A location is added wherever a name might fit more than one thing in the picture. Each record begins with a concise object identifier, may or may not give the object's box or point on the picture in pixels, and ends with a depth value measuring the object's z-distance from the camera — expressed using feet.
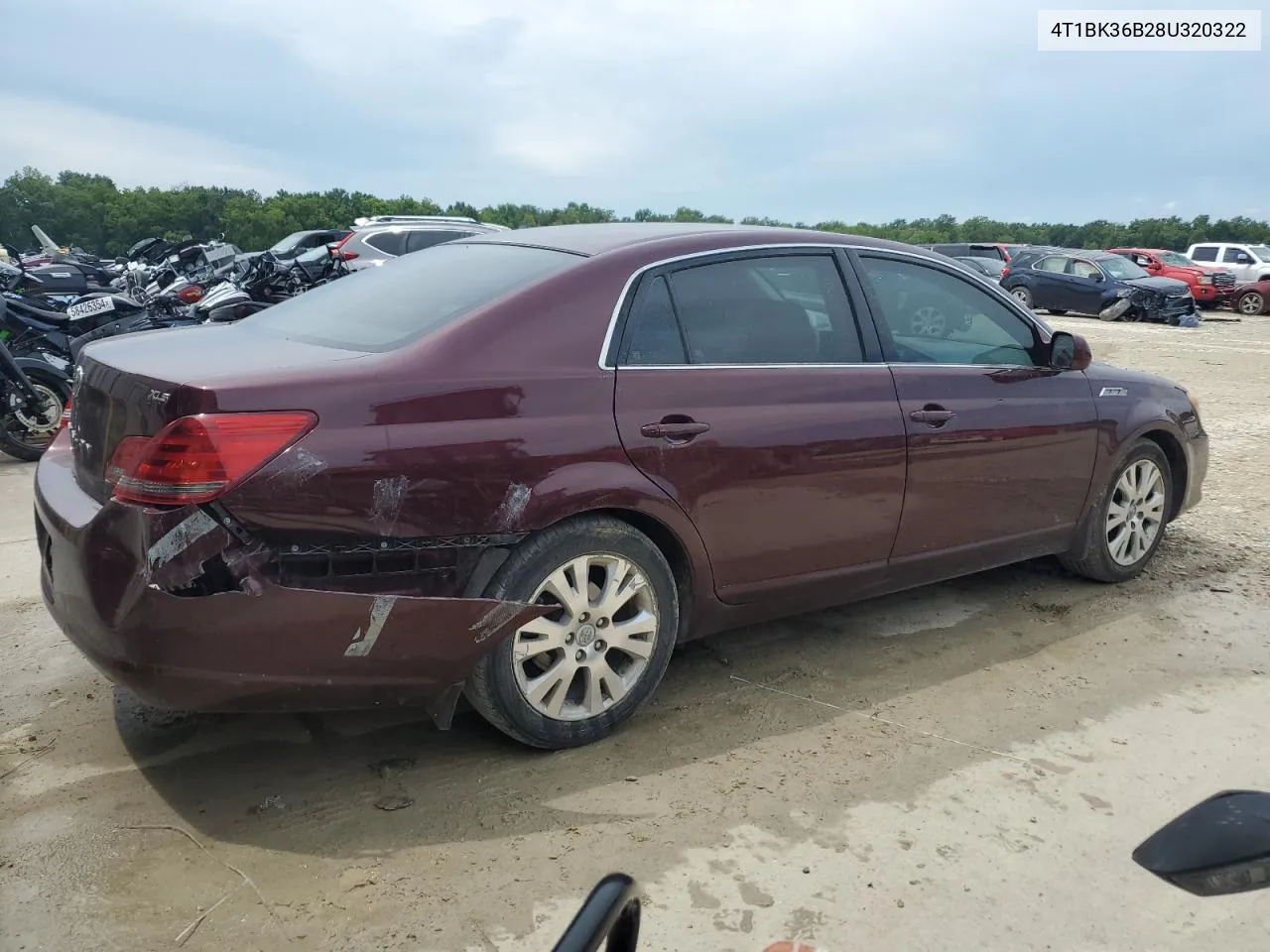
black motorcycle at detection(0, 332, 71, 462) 23.38
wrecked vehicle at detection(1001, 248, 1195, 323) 68.80
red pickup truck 79.56
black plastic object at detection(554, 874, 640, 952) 4.02
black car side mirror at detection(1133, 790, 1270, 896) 3.72
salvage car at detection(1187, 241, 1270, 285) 79.51
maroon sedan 8.41
